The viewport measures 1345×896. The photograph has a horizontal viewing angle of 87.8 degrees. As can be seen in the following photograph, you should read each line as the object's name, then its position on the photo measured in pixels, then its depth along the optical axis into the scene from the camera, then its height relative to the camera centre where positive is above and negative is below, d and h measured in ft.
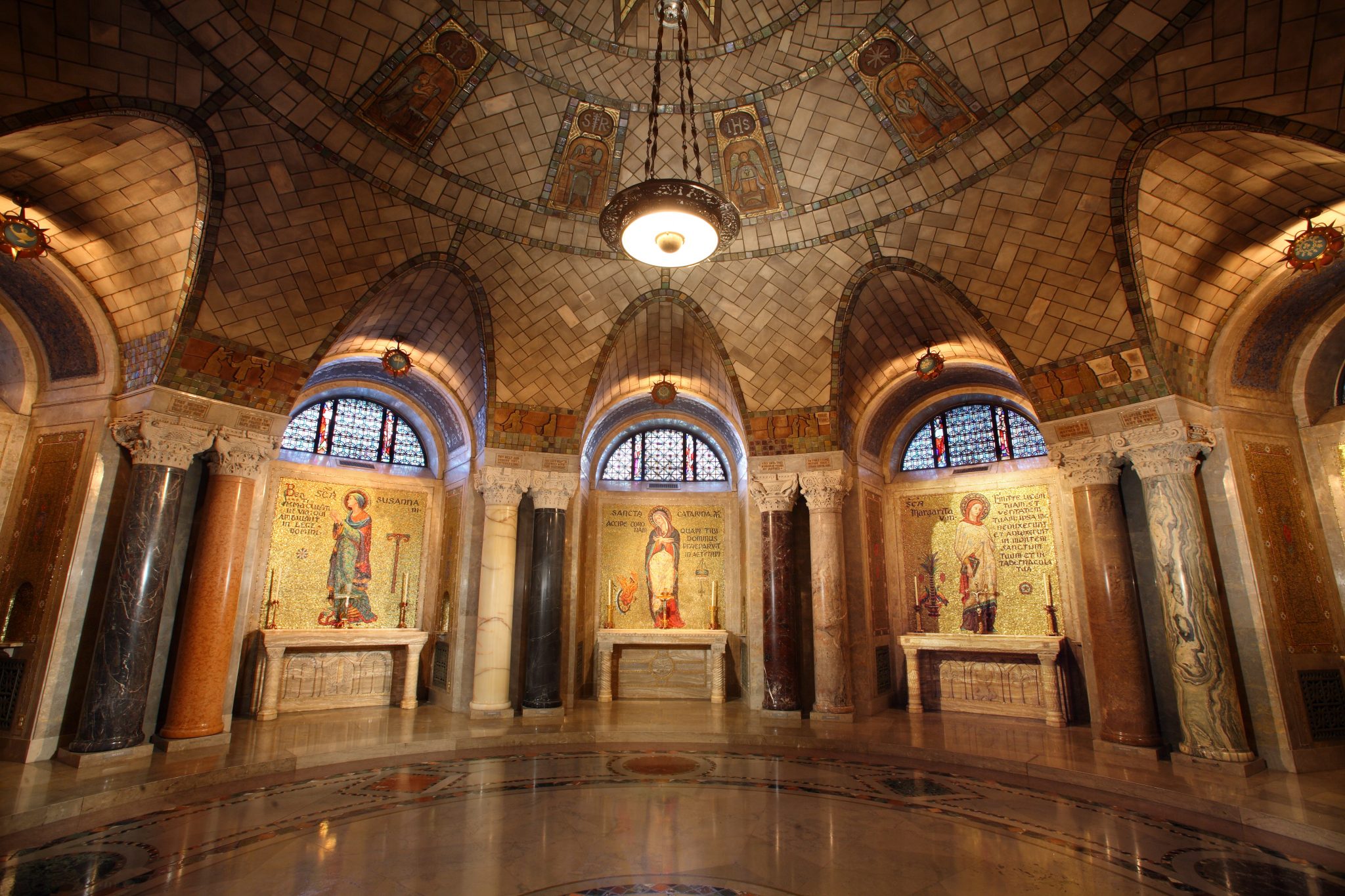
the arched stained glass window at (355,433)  40.55 +11.15
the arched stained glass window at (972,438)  40.27 +10.78
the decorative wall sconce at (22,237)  23.29 +12.63
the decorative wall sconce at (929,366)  34.55 +12.50
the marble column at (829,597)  33.94 +1.31
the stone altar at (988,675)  34.94 -2.65
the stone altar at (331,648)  34.47 -1.21
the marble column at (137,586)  24.16 +1.36
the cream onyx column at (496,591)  34.06 +1.66
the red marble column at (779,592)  34.91 +1.63
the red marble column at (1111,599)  26.91 +0.99
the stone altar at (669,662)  40.78 -2.14
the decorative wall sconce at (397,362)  34.06 +12.47
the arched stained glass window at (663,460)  46.78 +10.77
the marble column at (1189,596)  24.48 +1.01
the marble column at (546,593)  34.88 +1.58
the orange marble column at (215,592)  26.32 +1.24
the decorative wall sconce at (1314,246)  23.77 +12.74
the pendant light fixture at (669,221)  19.84 +11.46
